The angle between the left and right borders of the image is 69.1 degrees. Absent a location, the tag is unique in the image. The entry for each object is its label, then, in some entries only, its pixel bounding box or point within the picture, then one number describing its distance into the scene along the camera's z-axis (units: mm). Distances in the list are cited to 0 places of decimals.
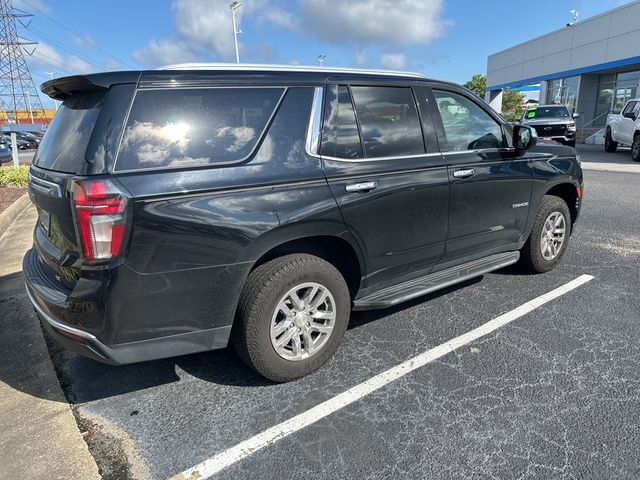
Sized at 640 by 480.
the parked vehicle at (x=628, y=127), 14764
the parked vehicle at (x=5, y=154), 16016
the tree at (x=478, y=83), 64875
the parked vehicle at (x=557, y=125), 18141
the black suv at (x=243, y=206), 2307
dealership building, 22188
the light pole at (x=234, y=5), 26000
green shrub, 10977
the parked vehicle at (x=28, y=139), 35969
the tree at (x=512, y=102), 53512
